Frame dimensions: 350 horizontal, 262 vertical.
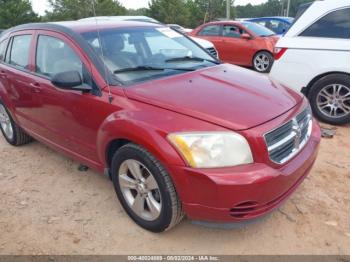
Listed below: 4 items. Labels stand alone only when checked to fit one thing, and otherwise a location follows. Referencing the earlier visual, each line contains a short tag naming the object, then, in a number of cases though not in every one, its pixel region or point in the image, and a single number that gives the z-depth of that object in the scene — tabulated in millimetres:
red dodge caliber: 2277
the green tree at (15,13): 24875
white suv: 4715
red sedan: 9188
